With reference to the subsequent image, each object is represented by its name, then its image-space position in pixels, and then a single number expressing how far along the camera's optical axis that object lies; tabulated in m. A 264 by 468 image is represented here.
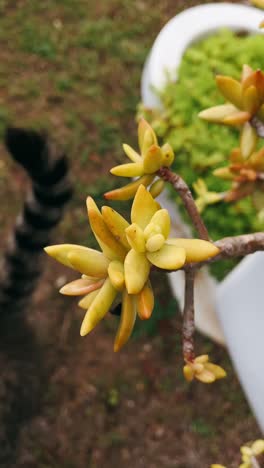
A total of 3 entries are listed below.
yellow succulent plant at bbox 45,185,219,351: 0.25
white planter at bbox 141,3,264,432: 0.36
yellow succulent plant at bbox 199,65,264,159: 0.30
